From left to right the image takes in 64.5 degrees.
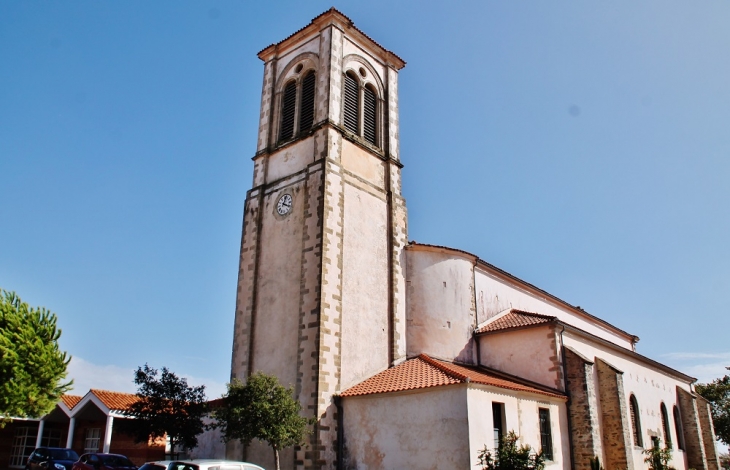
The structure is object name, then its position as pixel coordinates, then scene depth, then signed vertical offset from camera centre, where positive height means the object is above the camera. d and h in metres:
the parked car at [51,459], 21.92 -0.72
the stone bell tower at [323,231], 19.70 +7.74
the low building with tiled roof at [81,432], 25.61 +0.38
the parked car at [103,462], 19.48 -0.74
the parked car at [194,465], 12.12 -0.50
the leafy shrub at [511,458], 14.58 -0.38
